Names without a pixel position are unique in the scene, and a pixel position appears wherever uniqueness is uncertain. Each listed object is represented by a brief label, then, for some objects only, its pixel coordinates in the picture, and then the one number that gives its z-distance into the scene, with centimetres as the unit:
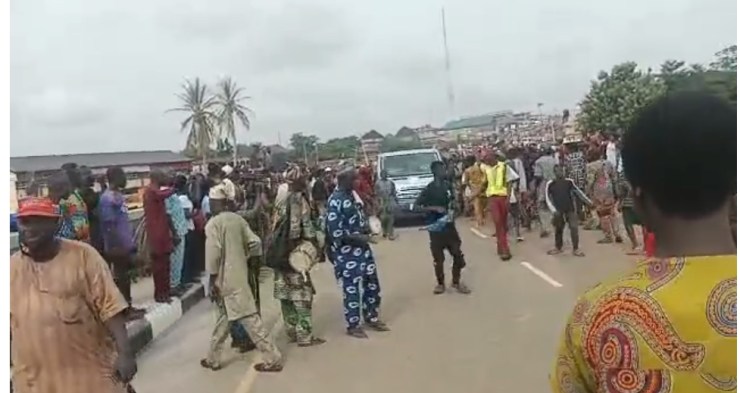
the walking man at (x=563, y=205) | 1077
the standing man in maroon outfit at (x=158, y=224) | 788
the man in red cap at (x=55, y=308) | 317
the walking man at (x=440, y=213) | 832
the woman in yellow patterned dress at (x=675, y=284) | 139
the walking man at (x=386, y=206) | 1503
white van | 1738
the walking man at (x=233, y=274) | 597
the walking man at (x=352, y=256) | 666
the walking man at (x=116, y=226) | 711
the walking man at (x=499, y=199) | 1076
